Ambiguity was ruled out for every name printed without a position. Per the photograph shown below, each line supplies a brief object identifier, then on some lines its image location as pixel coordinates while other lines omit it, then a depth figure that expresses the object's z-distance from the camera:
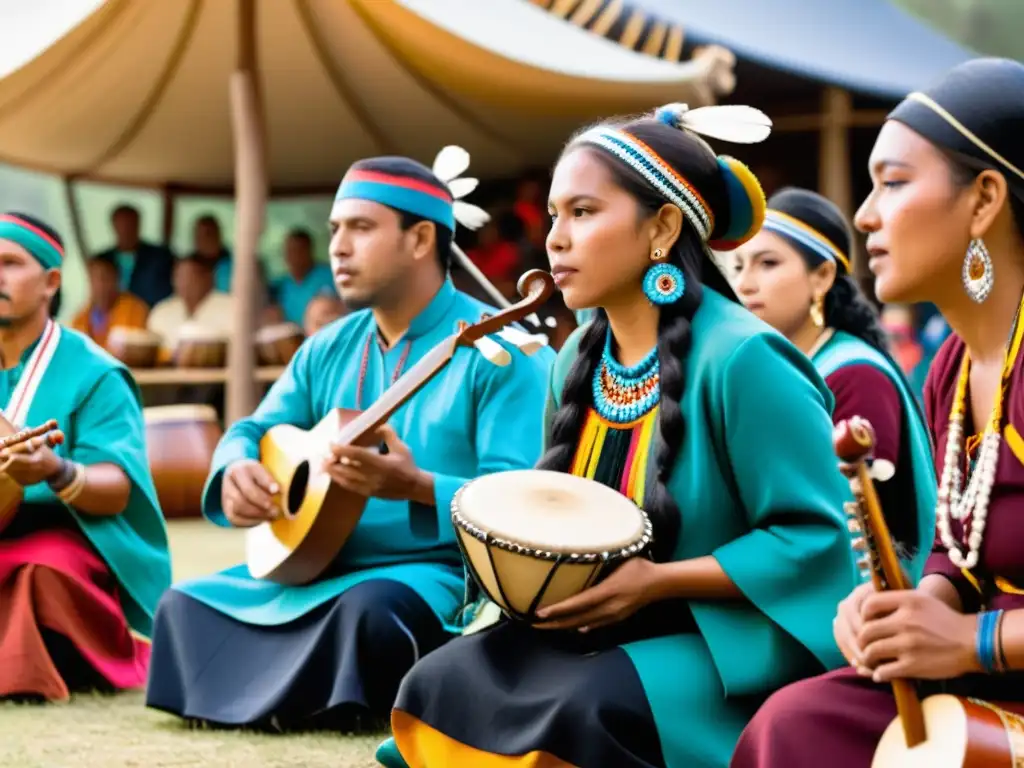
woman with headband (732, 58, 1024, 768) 2.15
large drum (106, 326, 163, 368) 10.81
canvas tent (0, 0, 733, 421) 8.86
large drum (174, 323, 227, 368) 10.87
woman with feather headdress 2.64
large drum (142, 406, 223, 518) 9.97
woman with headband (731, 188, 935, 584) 4.06
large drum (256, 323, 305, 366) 10.56
